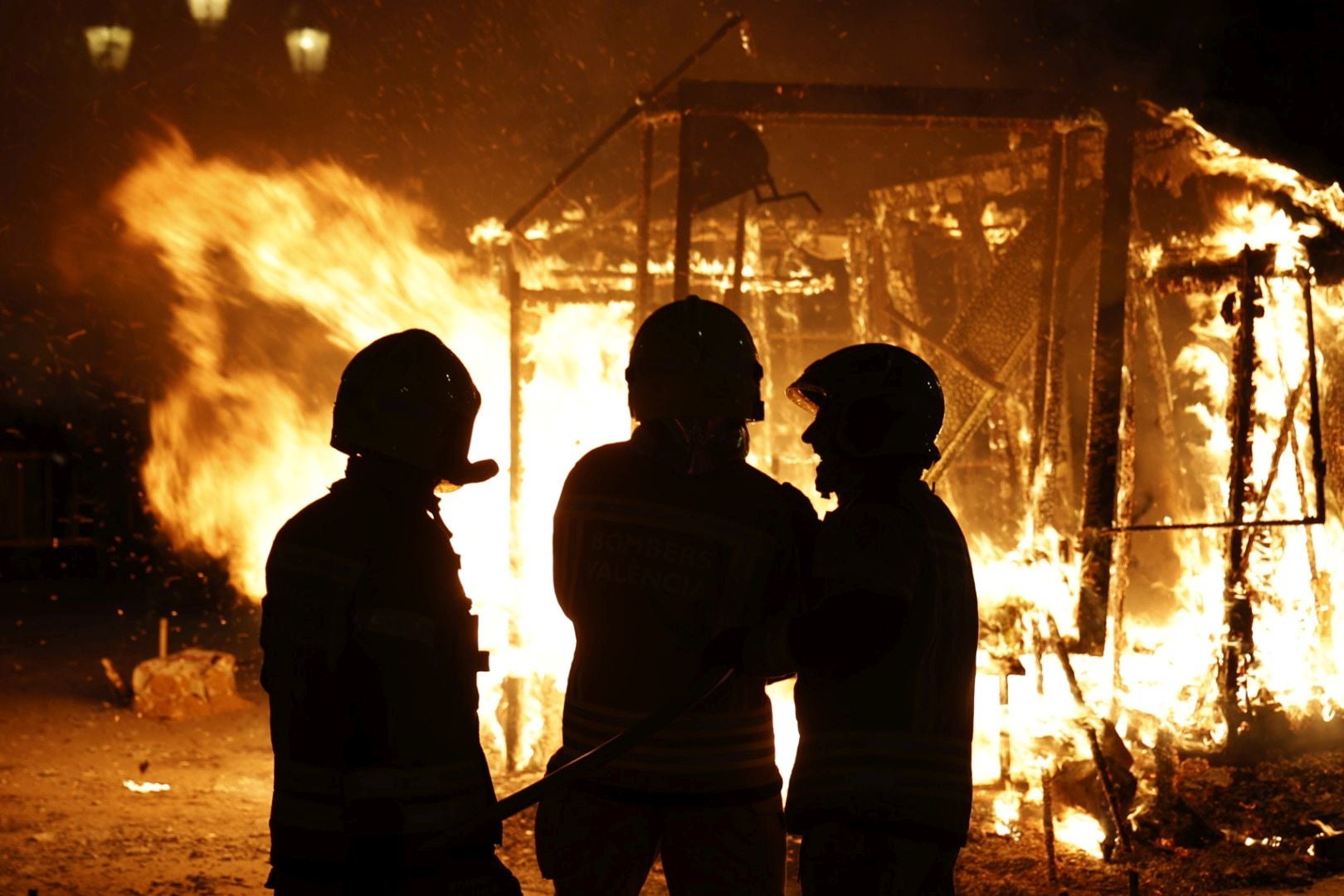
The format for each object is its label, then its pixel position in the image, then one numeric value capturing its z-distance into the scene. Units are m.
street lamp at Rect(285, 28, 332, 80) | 13.90
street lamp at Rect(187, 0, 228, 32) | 14.95
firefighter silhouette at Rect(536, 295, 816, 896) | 3.08
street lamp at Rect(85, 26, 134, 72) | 14.36
